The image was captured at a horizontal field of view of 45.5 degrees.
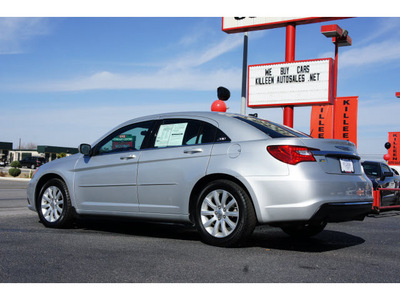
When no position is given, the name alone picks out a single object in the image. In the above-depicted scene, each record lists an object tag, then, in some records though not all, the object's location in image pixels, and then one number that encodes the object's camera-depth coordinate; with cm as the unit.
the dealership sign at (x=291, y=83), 1627
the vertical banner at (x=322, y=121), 2666
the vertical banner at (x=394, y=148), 4278
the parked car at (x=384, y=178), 1170
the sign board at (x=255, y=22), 1719
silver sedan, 499
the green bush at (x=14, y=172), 3278
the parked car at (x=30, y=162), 6115
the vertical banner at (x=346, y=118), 2708
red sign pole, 1730
